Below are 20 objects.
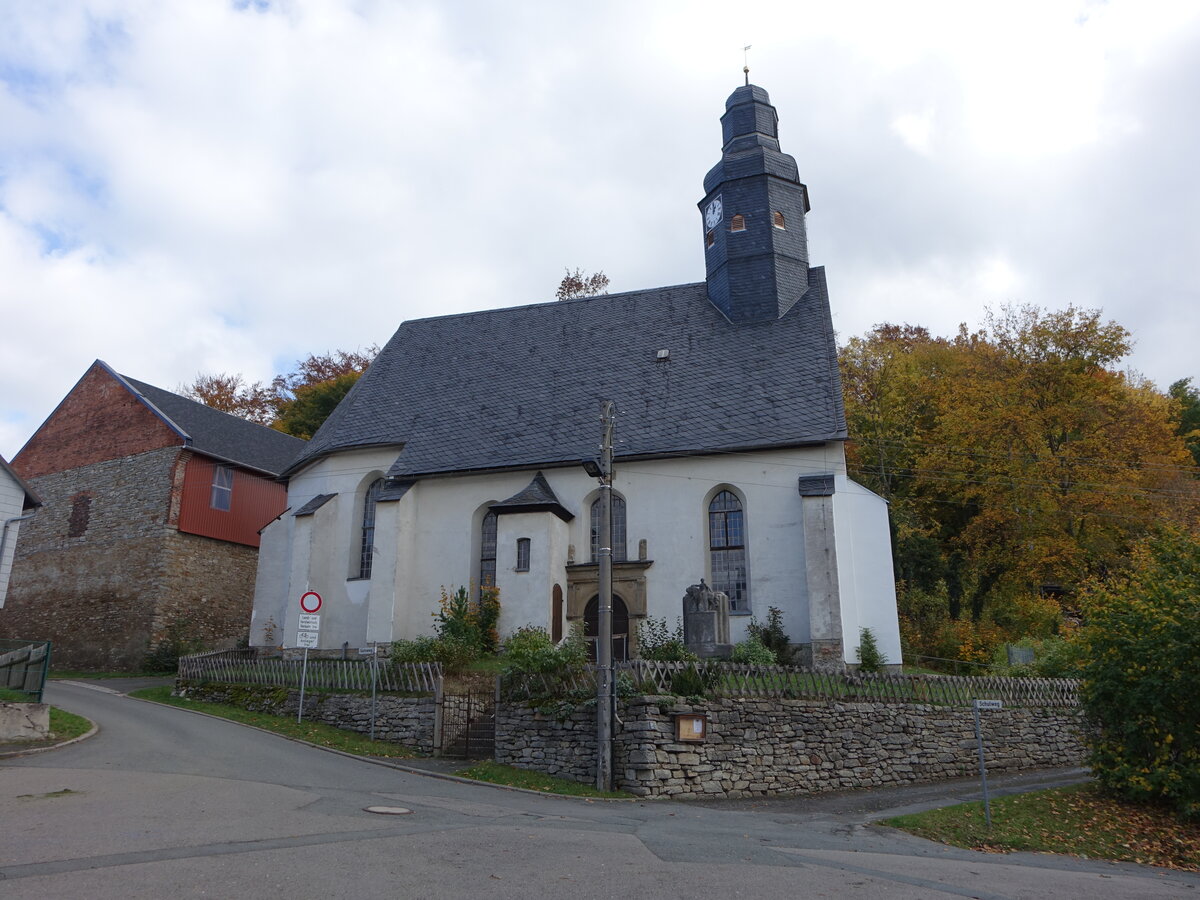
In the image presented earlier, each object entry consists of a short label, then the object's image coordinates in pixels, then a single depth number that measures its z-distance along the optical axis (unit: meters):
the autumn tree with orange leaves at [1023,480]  27.75
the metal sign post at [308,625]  16.31
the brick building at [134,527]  27.30
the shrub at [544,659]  14.98
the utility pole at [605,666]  13.33
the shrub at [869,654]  19.48
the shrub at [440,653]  17.67
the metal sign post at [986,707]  11.49
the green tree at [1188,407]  38.84
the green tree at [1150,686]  12.55
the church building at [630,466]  20.83
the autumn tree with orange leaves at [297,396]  41.25
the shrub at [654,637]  18.90
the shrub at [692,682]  13.87
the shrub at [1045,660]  18.77
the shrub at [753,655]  18.47
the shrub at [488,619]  20.78
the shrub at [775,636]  19.78
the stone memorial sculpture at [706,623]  17.02
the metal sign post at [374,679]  16.56
